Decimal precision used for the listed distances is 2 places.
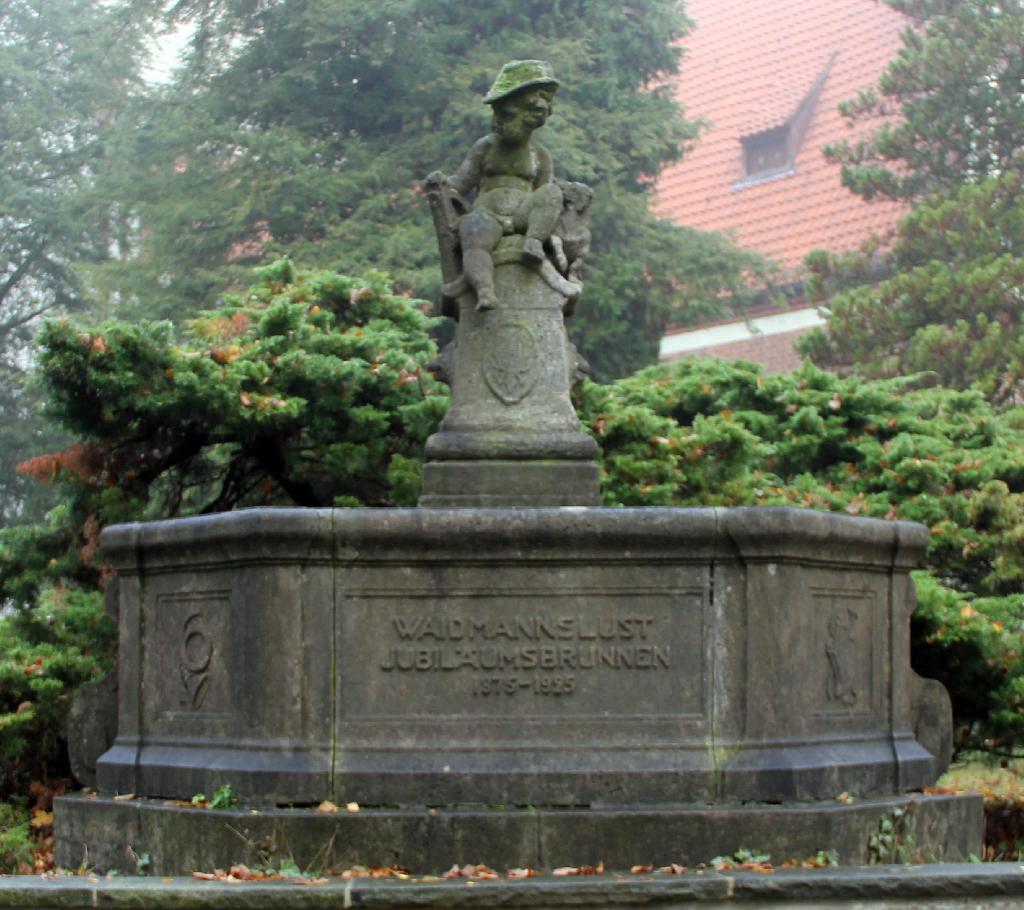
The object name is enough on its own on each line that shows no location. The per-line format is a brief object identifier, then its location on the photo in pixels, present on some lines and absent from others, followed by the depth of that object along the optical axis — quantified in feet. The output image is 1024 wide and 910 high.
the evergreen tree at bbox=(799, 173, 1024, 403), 60.90
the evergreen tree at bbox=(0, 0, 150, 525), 81.10
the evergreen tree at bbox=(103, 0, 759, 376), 66.90
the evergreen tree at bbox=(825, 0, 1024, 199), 68.59
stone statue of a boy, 27.76
